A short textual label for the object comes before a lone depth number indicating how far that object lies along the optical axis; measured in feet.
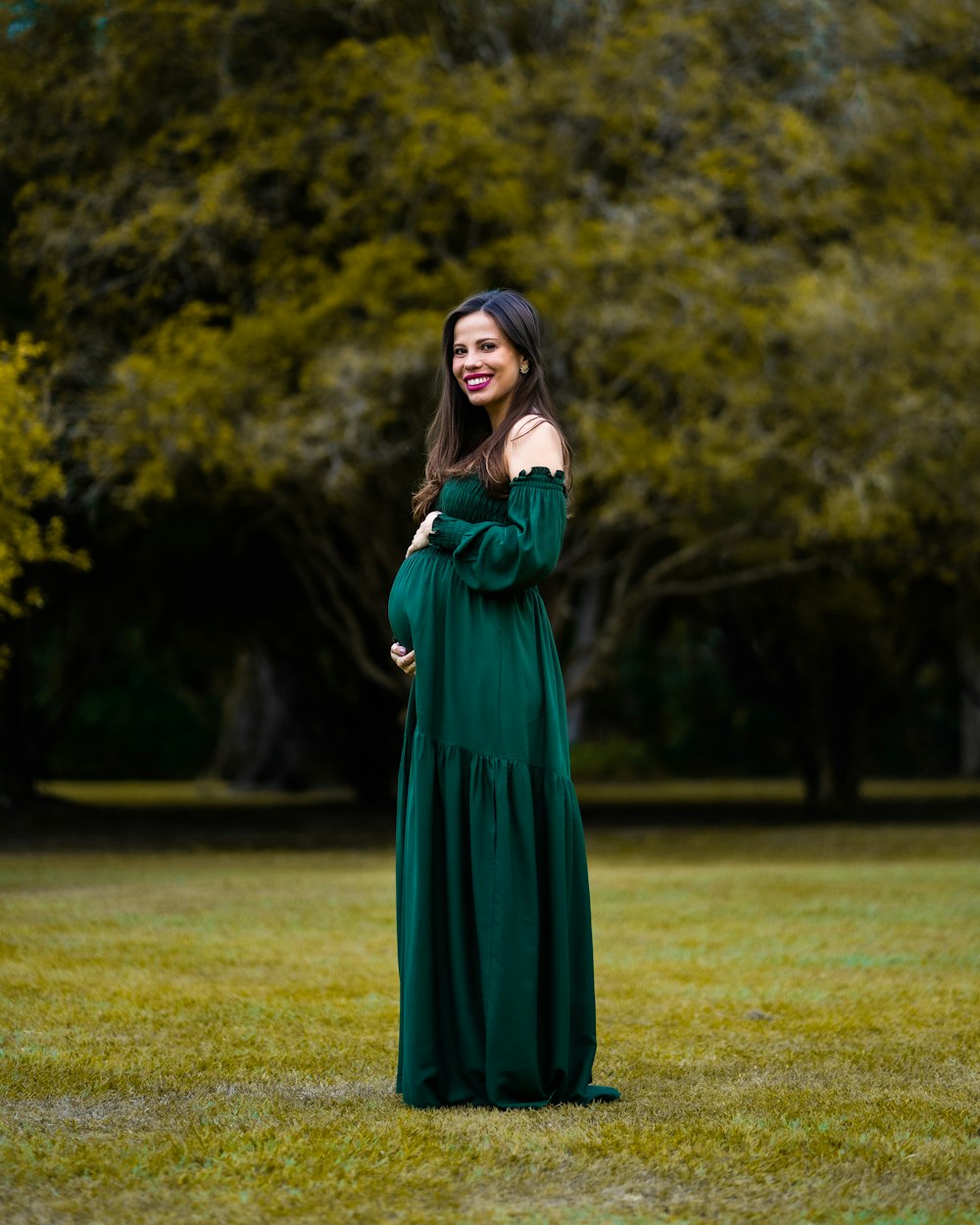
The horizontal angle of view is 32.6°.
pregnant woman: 14.92
